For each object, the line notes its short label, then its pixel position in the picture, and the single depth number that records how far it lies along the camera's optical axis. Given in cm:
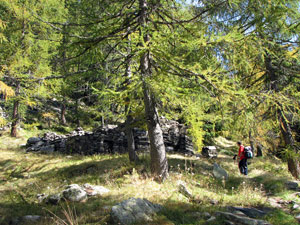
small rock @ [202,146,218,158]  1472
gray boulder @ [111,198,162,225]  350
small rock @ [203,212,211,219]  395
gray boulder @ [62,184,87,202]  541
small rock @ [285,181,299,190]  719
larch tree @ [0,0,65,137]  1239
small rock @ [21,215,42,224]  410
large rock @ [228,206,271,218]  414
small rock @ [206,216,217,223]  363
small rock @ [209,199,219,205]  505
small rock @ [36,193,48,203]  563
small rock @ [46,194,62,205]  530
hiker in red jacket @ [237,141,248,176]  920
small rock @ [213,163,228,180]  814
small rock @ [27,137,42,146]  1522
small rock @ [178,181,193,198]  535
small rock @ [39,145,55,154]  1425
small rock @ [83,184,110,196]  599
